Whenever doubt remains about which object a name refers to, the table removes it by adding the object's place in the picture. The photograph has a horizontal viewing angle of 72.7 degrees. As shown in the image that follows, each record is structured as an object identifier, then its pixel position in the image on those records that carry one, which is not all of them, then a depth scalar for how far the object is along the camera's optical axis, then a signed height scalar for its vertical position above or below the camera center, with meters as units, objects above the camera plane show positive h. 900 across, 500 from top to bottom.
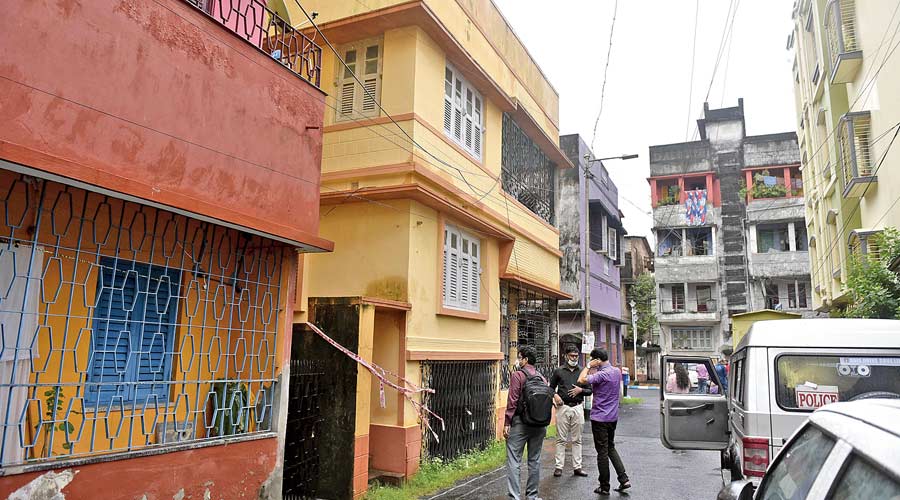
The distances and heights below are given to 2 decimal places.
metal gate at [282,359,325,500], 7.32 -1.30
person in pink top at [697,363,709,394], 16.09 -1.10
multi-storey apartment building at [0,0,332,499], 4.25 +0.82
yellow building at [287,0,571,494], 8.87 +1.97
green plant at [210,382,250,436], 5.86 -0.75
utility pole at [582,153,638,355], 17.28 +2.37
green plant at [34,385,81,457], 4.56 -0.66
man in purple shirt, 7.62 -1.01
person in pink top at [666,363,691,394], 10.04 -0.72
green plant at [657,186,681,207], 35.75 +8.20
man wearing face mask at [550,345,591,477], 7.98 -0.90
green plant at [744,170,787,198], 33.09 +8.14
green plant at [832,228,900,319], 9.48 +0.90
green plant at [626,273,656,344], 40.22 +2.49
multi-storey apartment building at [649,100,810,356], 33.22 +6.16
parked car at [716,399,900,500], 1.79 -0.39
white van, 4.80 -0.25
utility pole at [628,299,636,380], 36.37 +1.12
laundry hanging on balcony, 35.03 +7.49
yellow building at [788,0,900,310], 11.49 +4.83
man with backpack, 6.81 -0.94
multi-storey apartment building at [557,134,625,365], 24.06 +3.69
